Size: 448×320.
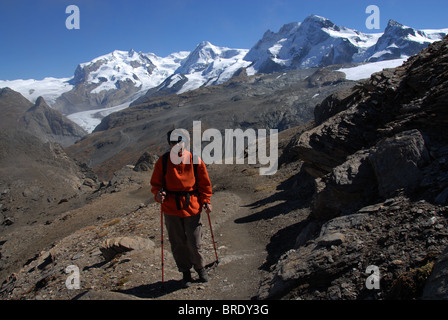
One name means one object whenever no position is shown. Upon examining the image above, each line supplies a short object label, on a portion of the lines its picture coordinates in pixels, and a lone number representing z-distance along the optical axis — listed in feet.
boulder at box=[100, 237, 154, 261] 27.78
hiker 18.88
